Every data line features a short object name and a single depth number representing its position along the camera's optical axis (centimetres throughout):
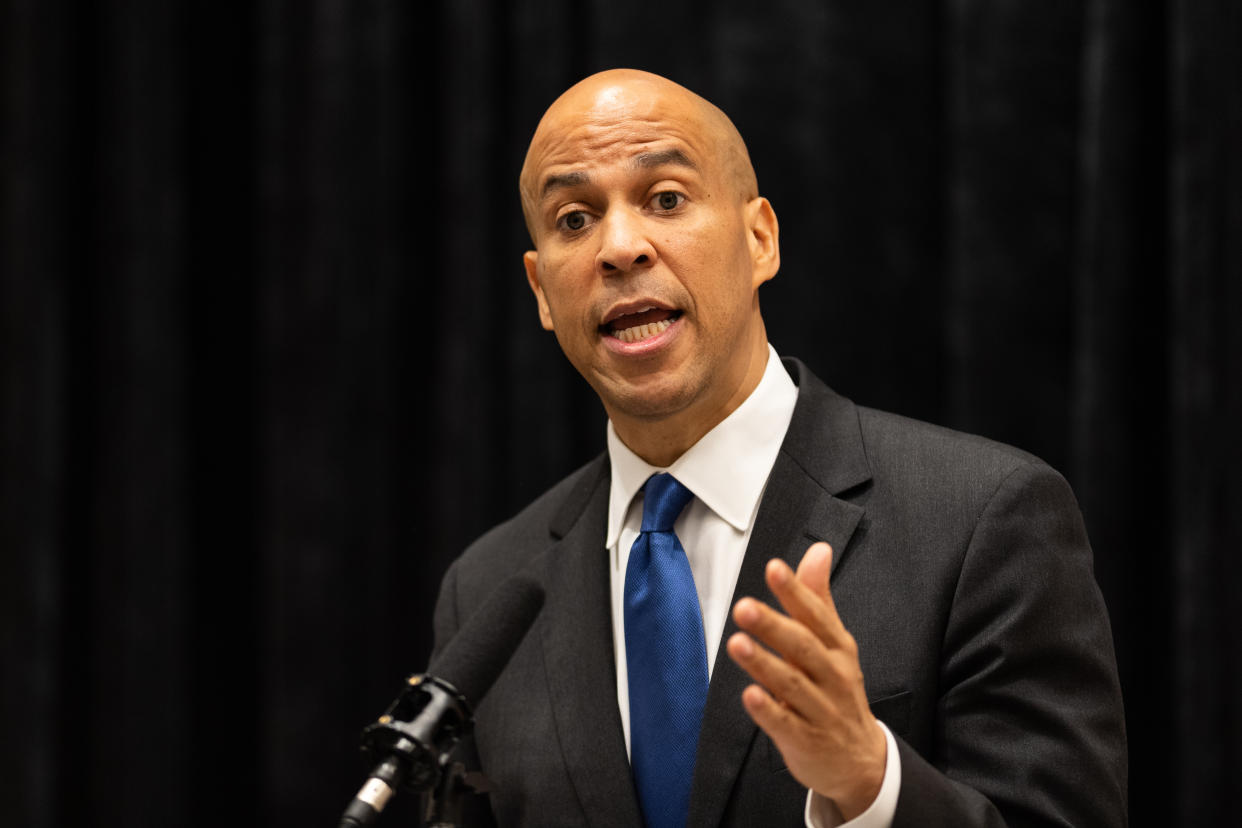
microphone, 461
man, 479
